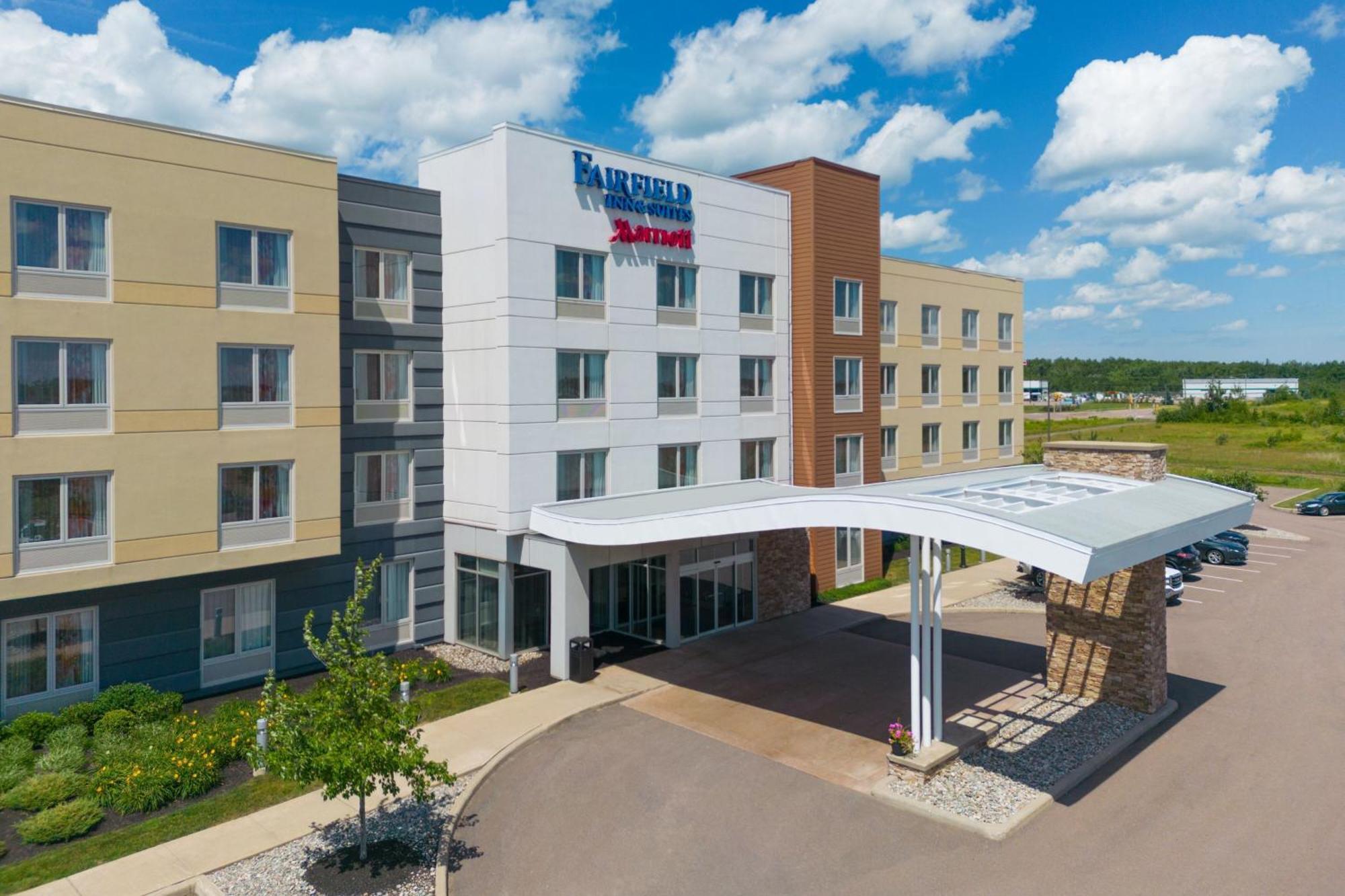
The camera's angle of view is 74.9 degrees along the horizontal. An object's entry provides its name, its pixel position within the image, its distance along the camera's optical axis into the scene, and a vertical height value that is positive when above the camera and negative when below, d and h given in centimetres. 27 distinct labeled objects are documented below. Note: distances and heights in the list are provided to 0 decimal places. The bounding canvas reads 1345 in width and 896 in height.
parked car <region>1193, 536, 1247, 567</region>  3734 -552
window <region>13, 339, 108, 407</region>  1758 +85
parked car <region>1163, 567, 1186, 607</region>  3033 -567
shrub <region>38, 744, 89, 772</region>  1597 -634
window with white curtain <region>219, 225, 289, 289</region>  2000 +368
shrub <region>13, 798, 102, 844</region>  1396 -659
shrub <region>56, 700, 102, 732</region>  1758 -604
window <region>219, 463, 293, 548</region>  2016 -205
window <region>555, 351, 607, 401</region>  2366 +118
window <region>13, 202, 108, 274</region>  1742 +358
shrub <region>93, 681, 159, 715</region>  1811 -590
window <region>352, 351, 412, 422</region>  2347 +85
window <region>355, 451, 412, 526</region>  2358 -188
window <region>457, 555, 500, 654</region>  2384 -511
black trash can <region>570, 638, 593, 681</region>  2145 -590
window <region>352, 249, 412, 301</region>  2331 +383
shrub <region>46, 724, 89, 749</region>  1683 -622
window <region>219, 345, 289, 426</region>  2019 +76
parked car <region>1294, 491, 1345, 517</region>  5191 -487
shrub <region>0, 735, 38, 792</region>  1556 -635
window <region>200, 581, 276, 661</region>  2058 -490
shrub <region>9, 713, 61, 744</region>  1711 -611
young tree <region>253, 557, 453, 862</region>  1186 -434
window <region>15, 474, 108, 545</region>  1758 -191
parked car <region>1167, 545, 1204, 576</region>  3456 -545
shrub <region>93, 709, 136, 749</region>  1739 -619
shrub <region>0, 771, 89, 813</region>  1486 -647
